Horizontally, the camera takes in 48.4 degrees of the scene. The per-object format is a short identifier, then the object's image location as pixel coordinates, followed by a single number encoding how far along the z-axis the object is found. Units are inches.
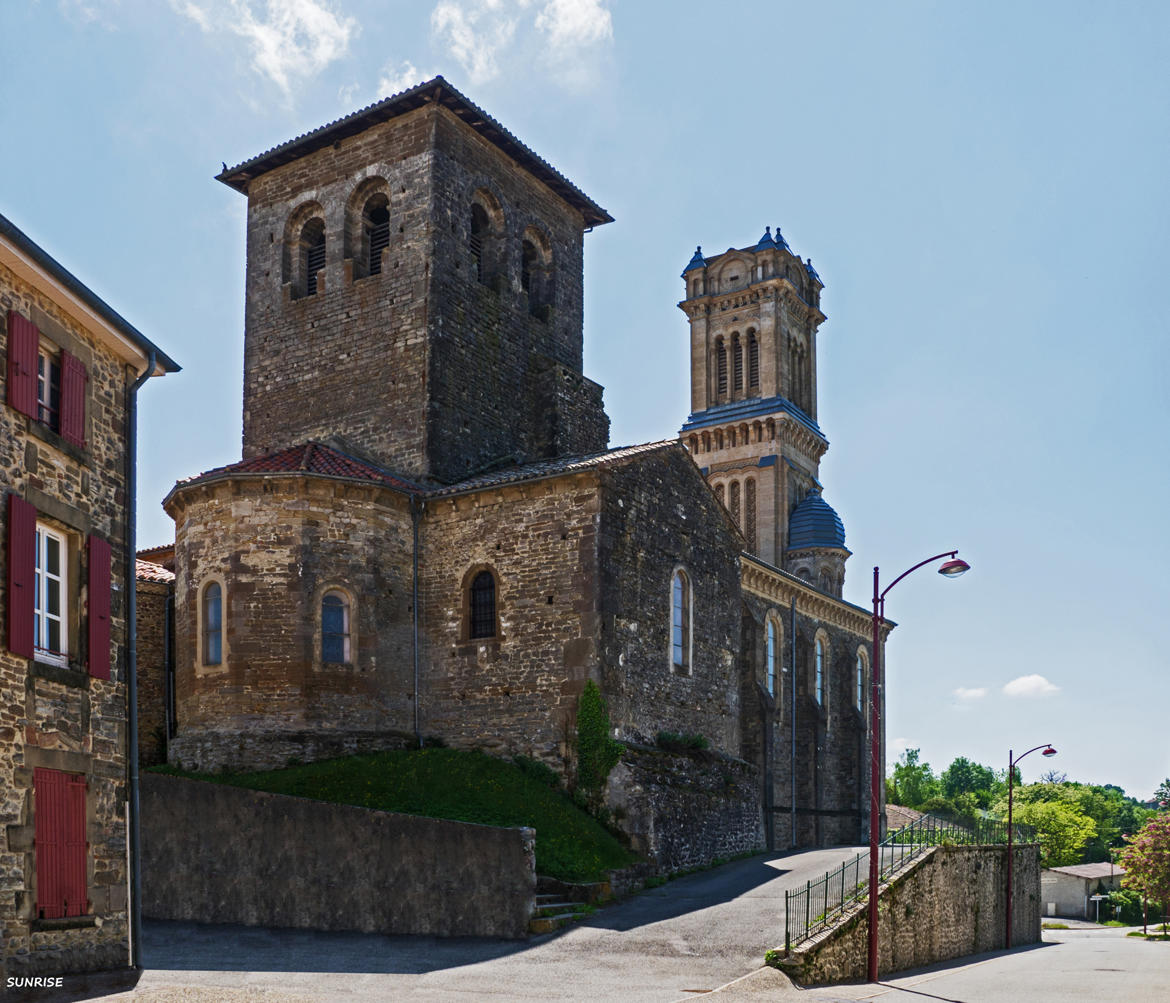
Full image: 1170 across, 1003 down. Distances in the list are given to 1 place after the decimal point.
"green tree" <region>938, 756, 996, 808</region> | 5043.8
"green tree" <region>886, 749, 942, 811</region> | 3934.5
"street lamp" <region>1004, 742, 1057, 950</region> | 1236.5
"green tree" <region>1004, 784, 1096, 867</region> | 3412.9
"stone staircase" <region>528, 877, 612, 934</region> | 806.5
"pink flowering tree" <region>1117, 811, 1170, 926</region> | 2123.5
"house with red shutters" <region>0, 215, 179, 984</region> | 575.5
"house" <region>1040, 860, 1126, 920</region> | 2758.4
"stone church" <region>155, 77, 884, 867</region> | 1040.8
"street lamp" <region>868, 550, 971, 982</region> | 787.4
